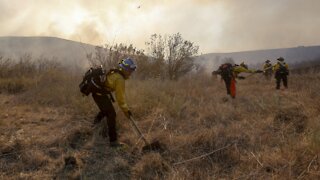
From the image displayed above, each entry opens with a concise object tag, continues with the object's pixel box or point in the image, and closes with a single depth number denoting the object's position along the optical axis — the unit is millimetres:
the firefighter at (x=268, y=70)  14325
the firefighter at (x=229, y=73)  8249
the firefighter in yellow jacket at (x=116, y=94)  4069
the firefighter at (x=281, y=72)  10770
